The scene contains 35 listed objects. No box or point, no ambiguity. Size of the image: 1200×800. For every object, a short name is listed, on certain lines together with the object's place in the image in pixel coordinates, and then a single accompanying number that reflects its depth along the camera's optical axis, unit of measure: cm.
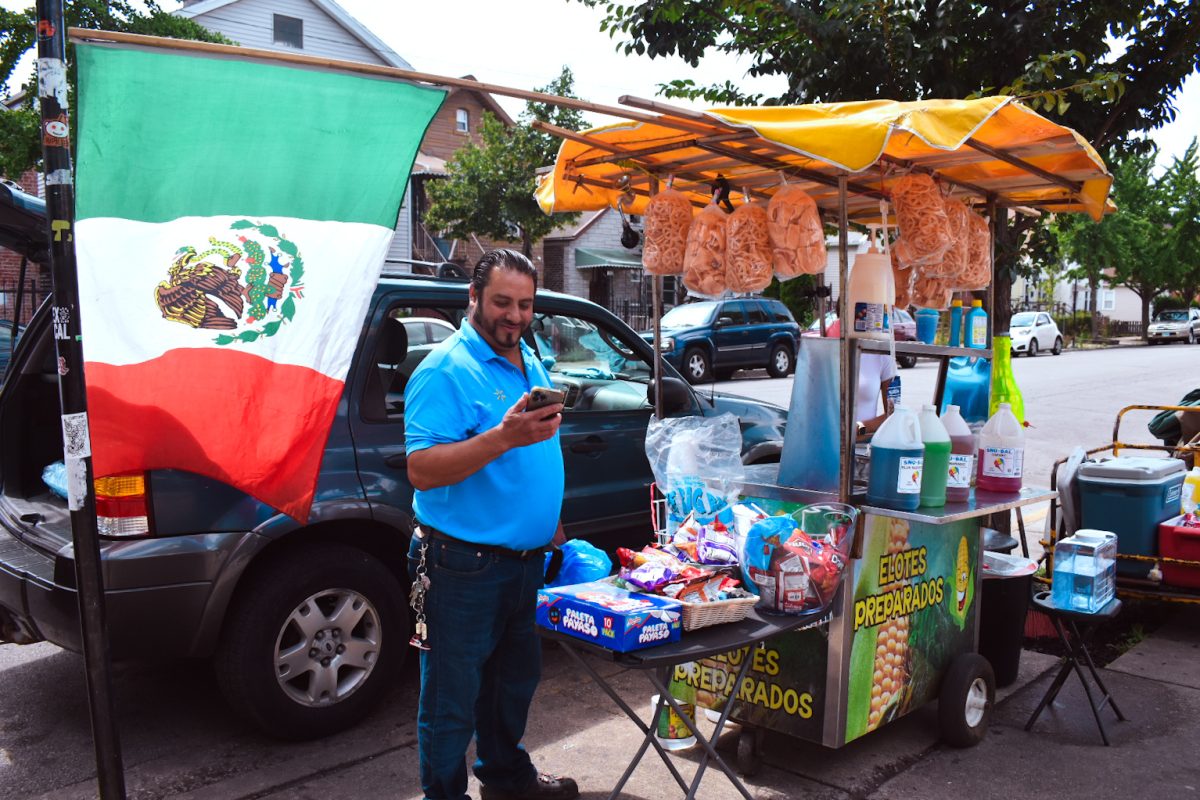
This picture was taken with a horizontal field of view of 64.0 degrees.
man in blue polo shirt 284
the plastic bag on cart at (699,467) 363
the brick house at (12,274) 1540
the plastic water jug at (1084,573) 407
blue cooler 504
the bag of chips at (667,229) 414
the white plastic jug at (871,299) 372
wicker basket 288
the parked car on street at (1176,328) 3844
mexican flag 229
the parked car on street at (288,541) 354
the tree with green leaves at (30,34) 1414
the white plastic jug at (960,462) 377
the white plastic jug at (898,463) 351
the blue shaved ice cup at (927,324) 428
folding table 269
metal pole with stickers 246
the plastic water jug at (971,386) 503
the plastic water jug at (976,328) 432
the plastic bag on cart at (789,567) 313
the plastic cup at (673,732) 376
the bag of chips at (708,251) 396
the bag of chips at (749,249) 388
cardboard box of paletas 271
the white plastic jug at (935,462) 362
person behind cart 474
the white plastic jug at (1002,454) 399
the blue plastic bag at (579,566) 327
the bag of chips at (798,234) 381
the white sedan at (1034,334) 2950
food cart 328
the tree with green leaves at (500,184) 2573
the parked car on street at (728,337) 1848
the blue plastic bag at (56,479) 420
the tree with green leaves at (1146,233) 3725
